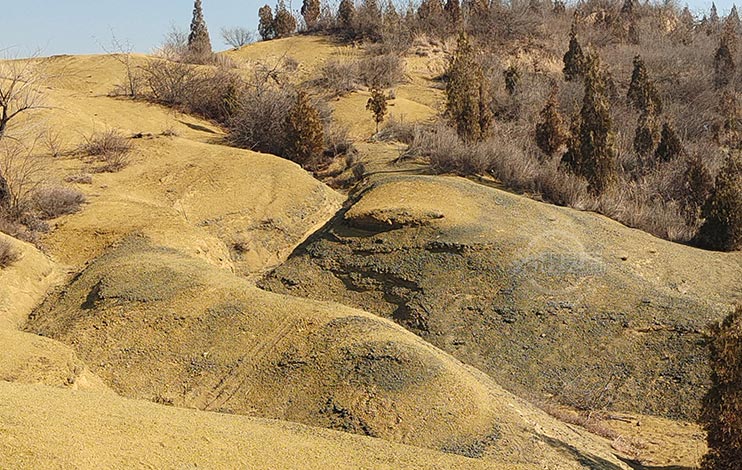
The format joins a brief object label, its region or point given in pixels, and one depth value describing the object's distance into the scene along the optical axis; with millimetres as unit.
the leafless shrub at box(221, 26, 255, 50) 29992
